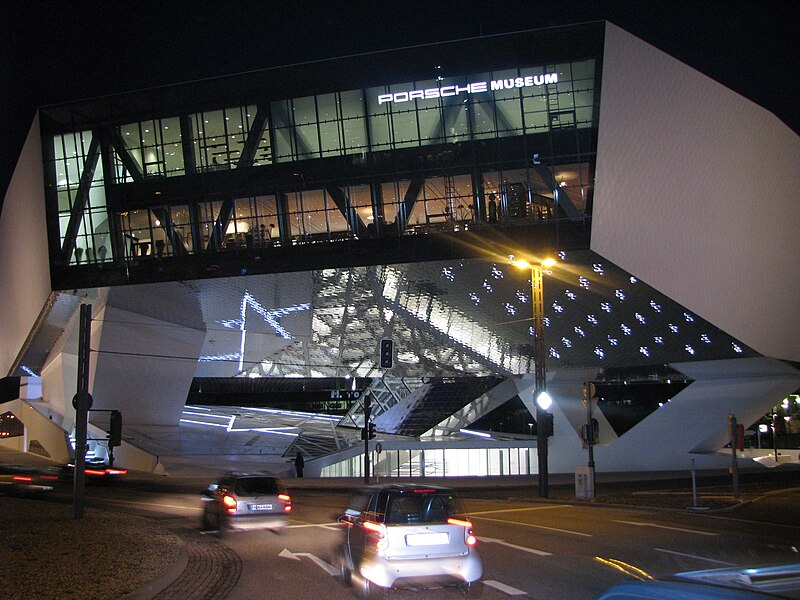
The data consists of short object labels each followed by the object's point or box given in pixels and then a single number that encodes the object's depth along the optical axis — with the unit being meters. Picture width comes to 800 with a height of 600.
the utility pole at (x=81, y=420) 16.62
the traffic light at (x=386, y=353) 33.20
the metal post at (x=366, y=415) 35.16
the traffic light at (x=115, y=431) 21.12
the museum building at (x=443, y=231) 35.12
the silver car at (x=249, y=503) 16.38
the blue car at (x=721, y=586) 3.00
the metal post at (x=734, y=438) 22.97
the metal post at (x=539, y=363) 26.08
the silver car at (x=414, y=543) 8.95
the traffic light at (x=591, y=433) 25.32
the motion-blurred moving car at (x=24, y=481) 27.00
